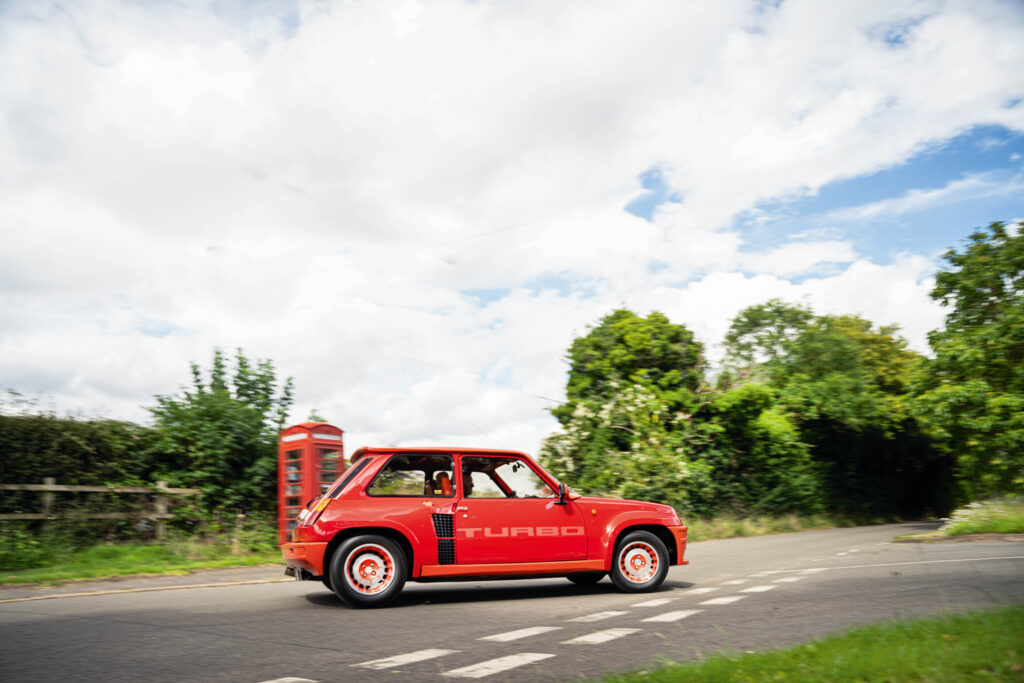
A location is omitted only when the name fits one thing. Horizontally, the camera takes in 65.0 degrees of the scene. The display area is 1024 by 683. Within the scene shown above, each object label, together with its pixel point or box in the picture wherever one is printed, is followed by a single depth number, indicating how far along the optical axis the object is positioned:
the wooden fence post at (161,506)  15.28
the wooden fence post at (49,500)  13.80
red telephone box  14.81
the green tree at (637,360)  26.97
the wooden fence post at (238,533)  15.06
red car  8.78
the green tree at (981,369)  23.70
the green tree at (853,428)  29.22
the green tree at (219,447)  16.08
